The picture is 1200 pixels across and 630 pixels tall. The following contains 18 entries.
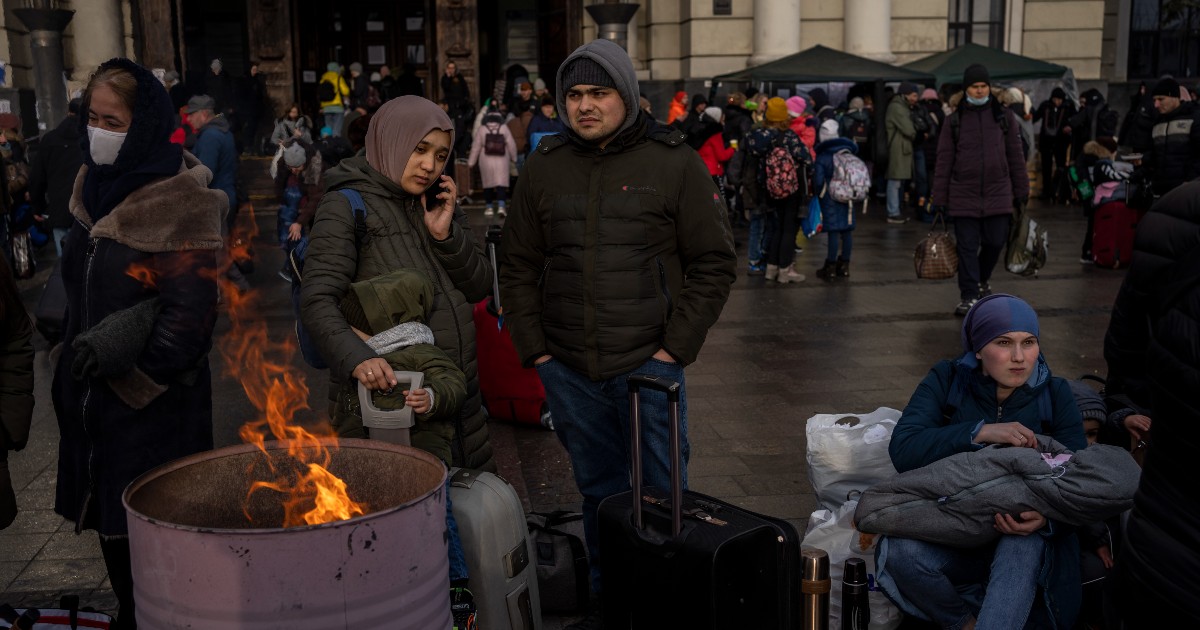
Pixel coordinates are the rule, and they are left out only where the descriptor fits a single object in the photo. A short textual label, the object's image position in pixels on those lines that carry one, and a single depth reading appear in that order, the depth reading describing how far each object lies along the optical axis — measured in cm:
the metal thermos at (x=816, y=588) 345
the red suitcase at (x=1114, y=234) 1217
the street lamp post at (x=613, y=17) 2014
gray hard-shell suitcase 341
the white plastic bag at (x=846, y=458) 427
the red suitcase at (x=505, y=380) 646
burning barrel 223
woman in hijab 359
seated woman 357
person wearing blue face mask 926
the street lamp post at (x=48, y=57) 1791
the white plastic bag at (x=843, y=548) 387
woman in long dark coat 349
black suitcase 305
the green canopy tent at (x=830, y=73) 1869
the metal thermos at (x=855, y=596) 359
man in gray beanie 371
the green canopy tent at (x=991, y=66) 1948
